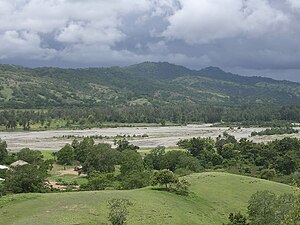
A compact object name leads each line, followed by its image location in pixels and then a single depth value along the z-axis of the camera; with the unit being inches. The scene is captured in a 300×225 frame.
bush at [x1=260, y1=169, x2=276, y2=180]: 4308.8
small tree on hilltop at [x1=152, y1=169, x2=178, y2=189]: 2950.3
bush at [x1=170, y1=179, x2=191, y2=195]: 2930.6
